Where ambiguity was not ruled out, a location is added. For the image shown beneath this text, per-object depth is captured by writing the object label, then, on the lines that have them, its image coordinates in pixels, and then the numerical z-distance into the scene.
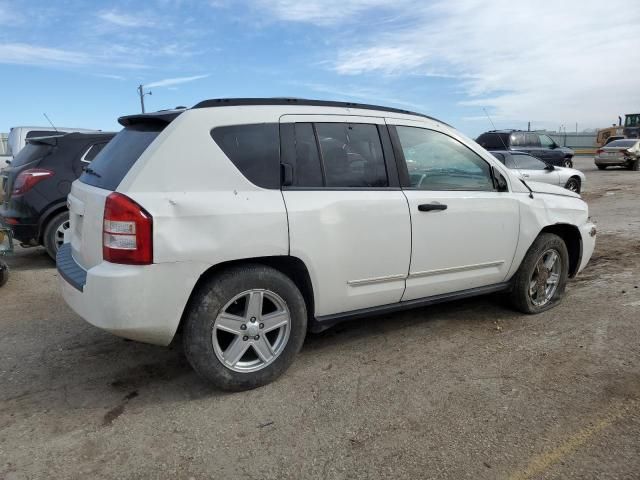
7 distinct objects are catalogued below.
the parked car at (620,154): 23.92
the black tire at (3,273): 5.83
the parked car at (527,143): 17.67
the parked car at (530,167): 12.03
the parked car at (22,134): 10.40
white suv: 2.91
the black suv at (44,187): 6.48
